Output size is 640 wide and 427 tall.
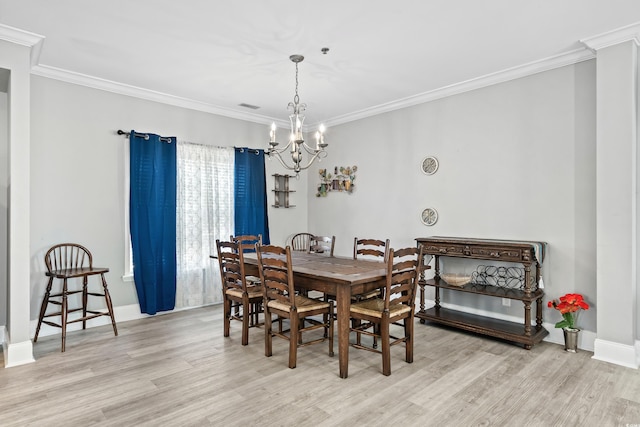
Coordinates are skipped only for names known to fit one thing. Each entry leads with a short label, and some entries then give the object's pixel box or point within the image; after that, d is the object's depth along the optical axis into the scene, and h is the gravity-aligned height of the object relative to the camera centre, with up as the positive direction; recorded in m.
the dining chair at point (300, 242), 6.07 -0.43
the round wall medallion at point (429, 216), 4.67 -0.01
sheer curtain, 4.91 -0.01
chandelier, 3.38 +0.68
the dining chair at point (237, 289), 3.61 -0.72
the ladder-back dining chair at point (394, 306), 2.89 -0.74
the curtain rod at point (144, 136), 4.43 +0.95
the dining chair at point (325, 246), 4.53 -0.38
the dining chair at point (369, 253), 3.70 -0.43
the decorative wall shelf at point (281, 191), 6.00 +0.39
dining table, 2.87 -0.51
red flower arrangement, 3.39 -0.82
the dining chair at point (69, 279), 3.58 -0.64
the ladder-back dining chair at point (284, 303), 3.07 -0.76
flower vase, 3.44 -1.12
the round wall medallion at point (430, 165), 4.66 +0.62
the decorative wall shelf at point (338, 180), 5.70 +0.55
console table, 3.50 -0.74
